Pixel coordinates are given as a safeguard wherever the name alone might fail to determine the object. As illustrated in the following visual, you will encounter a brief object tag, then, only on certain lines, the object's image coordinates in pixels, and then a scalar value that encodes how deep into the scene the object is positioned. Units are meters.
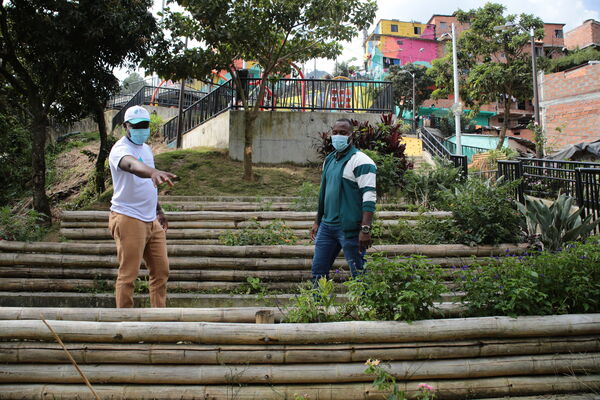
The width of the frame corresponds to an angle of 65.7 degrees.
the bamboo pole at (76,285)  5.96
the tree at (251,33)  11.04
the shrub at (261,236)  6.77
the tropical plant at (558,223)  6.28
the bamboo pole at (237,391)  2.83
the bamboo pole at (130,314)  3.24
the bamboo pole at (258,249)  6.27
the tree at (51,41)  9.09
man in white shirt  4.01
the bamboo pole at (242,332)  3.00
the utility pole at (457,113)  22.42
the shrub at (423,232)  6.84
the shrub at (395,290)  3.15
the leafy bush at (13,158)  12.34
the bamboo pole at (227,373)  2.89
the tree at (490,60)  30.27
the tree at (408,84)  44.22
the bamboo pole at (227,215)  7.59
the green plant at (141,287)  5.81
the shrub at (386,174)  8.71
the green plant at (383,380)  2.75
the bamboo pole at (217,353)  2.96
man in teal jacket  4.30
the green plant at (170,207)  8.58
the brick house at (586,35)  45.72
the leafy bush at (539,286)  3.30
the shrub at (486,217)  6.59
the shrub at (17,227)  6.89
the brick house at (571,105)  22.52
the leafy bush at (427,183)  8.62
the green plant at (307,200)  8.38
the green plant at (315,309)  3.31
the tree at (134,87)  34.34
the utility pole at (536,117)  19.68
